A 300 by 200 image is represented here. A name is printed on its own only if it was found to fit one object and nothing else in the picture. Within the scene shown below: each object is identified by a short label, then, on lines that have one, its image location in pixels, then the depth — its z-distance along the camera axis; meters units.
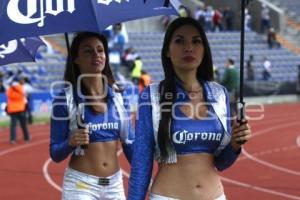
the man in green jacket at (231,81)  18.29
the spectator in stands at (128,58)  28.34
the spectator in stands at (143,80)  23.95
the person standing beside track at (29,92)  20.75
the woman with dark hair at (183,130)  3.59
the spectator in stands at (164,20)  33.35
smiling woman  4.68
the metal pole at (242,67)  3.67
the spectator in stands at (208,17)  34.81
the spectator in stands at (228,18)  36.41
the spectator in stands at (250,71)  29.95
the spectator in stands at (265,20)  36.72
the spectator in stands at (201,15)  34.61
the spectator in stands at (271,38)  35.19
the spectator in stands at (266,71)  31.33
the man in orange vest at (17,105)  16.52
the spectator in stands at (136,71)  26.14
